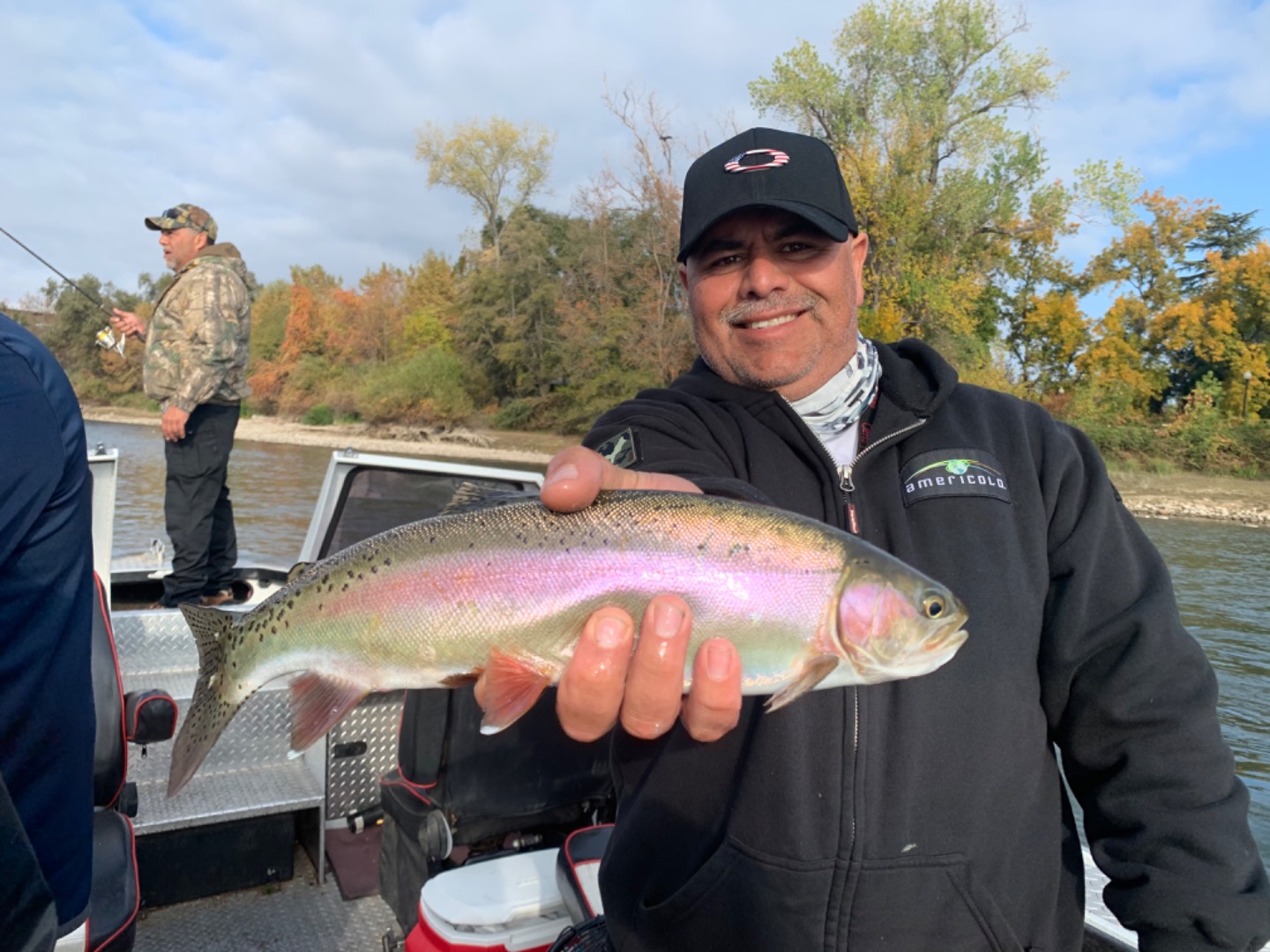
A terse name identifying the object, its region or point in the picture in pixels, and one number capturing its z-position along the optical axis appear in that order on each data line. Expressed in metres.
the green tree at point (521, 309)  55.47
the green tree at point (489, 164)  60.00
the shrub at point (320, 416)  63.41
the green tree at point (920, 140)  40.03
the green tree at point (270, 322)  81.50
